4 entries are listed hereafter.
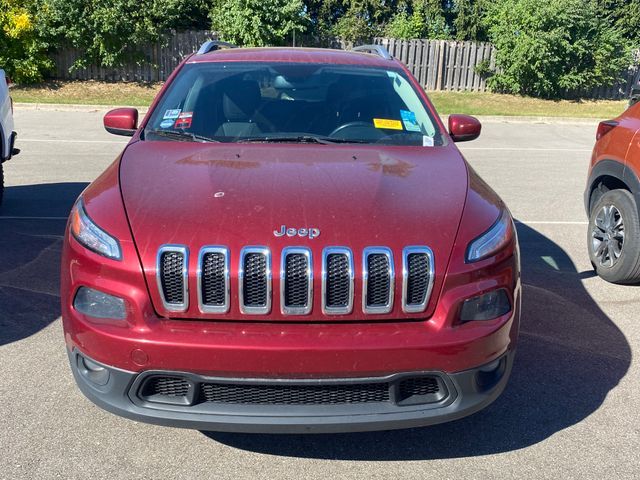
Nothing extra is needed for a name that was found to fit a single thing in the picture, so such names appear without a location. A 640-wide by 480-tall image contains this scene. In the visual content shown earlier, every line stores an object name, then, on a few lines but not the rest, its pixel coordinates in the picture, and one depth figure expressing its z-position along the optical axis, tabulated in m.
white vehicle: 6.56
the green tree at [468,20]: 26.84
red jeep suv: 2.50
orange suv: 4.98
